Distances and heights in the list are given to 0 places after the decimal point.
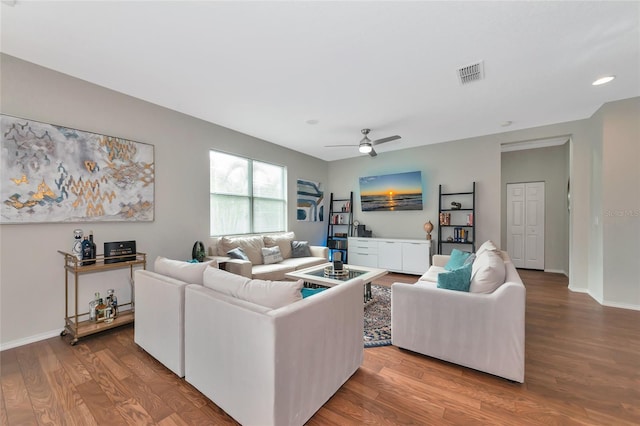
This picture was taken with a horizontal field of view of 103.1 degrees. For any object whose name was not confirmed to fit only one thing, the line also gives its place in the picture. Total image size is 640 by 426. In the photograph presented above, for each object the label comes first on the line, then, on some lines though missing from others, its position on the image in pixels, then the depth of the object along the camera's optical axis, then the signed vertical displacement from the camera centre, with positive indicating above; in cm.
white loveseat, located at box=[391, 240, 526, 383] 186 -90
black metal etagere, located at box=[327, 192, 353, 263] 634 -31
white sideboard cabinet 500 -86
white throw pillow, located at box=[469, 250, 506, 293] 204 -52
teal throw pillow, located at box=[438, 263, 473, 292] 214 -56
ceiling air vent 253 +146
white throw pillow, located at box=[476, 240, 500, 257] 289 -40
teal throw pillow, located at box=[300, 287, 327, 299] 188 -60
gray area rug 253 -125
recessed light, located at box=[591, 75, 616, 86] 277 +149
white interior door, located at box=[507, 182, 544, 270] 567 -24
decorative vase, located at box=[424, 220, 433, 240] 515 -30
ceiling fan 406 +111
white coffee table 308 -82
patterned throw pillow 429 -73
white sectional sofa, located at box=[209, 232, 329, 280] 352 -71
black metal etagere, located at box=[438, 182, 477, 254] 487 -13
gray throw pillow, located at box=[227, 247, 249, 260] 374 -61
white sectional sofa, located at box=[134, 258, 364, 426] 132 -78
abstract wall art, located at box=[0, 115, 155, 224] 236 +40
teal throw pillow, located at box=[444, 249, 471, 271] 318 -60
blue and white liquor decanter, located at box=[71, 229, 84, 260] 255 -32
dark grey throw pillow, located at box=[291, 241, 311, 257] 491 -70
